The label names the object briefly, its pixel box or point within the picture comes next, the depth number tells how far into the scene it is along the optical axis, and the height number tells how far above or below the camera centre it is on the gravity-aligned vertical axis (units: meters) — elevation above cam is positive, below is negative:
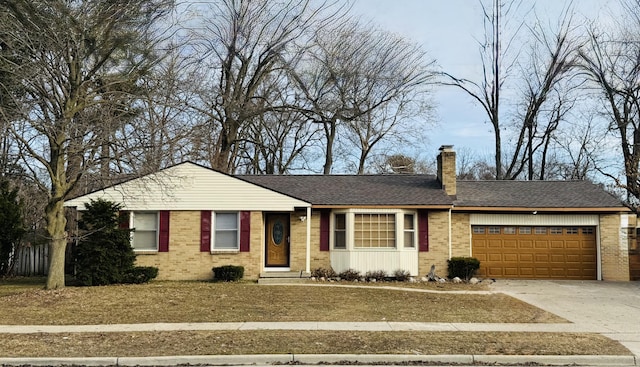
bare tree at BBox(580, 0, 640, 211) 26.75 +6.91
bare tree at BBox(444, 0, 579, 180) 32.53 +7.74
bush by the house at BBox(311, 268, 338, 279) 19.31 -1.91
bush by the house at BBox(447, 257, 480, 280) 19.11 -1.65
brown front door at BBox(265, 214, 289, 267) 20.11 -0.66
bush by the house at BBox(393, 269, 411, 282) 19.27 -1.97
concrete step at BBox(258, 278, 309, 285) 17.98 -2.06
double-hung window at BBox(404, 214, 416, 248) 19.88 -0.33
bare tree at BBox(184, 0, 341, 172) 29.12 +8.66
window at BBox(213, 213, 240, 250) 19.09 -0.41
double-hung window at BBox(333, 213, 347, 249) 19.91 -0.34
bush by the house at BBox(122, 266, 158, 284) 17.42 -1.81
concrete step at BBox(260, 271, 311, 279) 18.70 -1.91
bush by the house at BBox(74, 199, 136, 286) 16.97 -0.92
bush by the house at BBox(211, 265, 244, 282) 18.12 -1.79
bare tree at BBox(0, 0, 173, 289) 13.08 +4.21
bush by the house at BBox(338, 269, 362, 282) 19.23 -1.97
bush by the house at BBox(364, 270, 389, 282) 19.24 -2.00
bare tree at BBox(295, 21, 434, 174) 30.50 +8.39
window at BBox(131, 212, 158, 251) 19.09 -0.34
